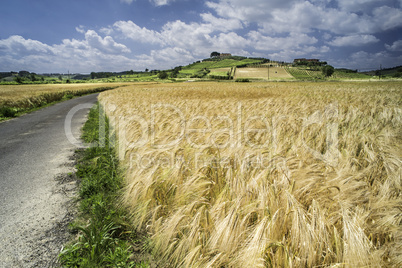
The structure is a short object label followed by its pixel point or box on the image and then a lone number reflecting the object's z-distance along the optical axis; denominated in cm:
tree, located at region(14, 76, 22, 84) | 9312
